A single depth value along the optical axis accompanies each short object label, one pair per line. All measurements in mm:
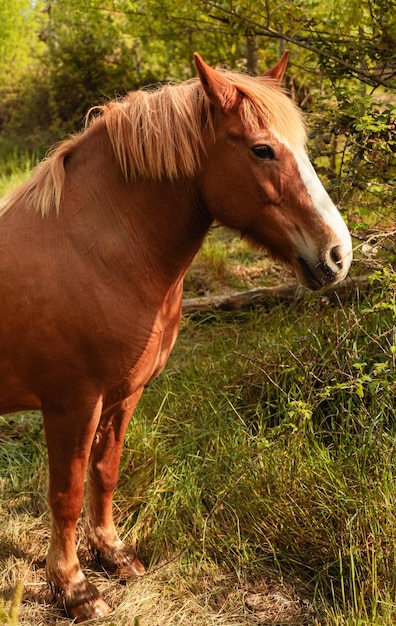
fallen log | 3986
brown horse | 2025
